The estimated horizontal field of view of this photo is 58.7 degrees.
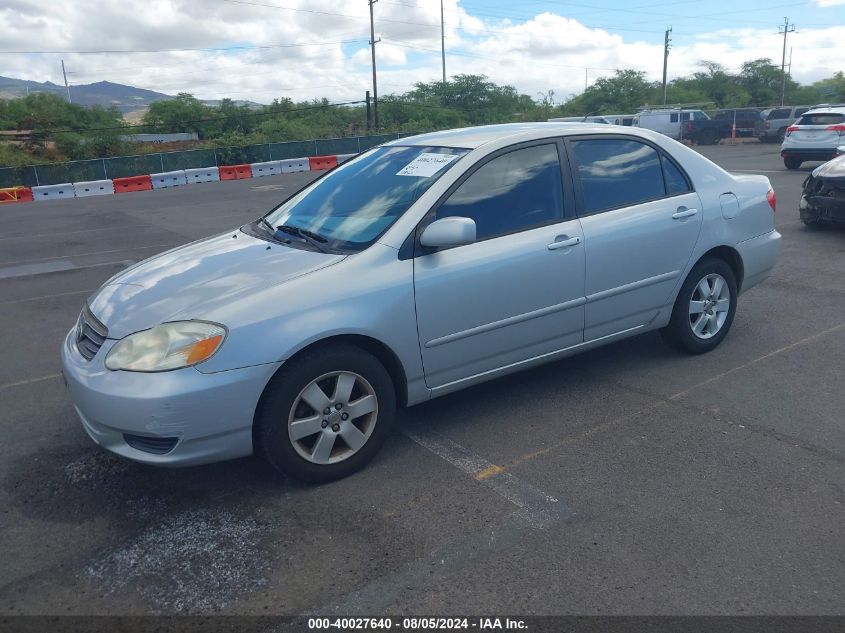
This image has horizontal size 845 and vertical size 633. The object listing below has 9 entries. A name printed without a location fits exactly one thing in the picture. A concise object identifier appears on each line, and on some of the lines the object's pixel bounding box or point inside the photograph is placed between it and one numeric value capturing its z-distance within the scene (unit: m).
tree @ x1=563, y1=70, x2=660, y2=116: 57.06
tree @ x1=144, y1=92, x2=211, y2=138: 46.56
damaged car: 9.67
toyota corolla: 3.44
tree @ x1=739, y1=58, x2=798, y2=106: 60.75
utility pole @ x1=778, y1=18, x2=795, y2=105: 57.91
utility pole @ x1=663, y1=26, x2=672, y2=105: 60.88
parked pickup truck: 33.97
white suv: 18.39
